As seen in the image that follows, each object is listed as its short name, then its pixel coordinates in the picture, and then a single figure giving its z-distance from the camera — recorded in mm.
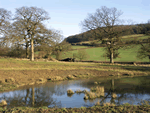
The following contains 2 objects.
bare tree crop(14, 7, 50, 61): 38000
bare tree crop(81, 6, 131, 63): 40594
